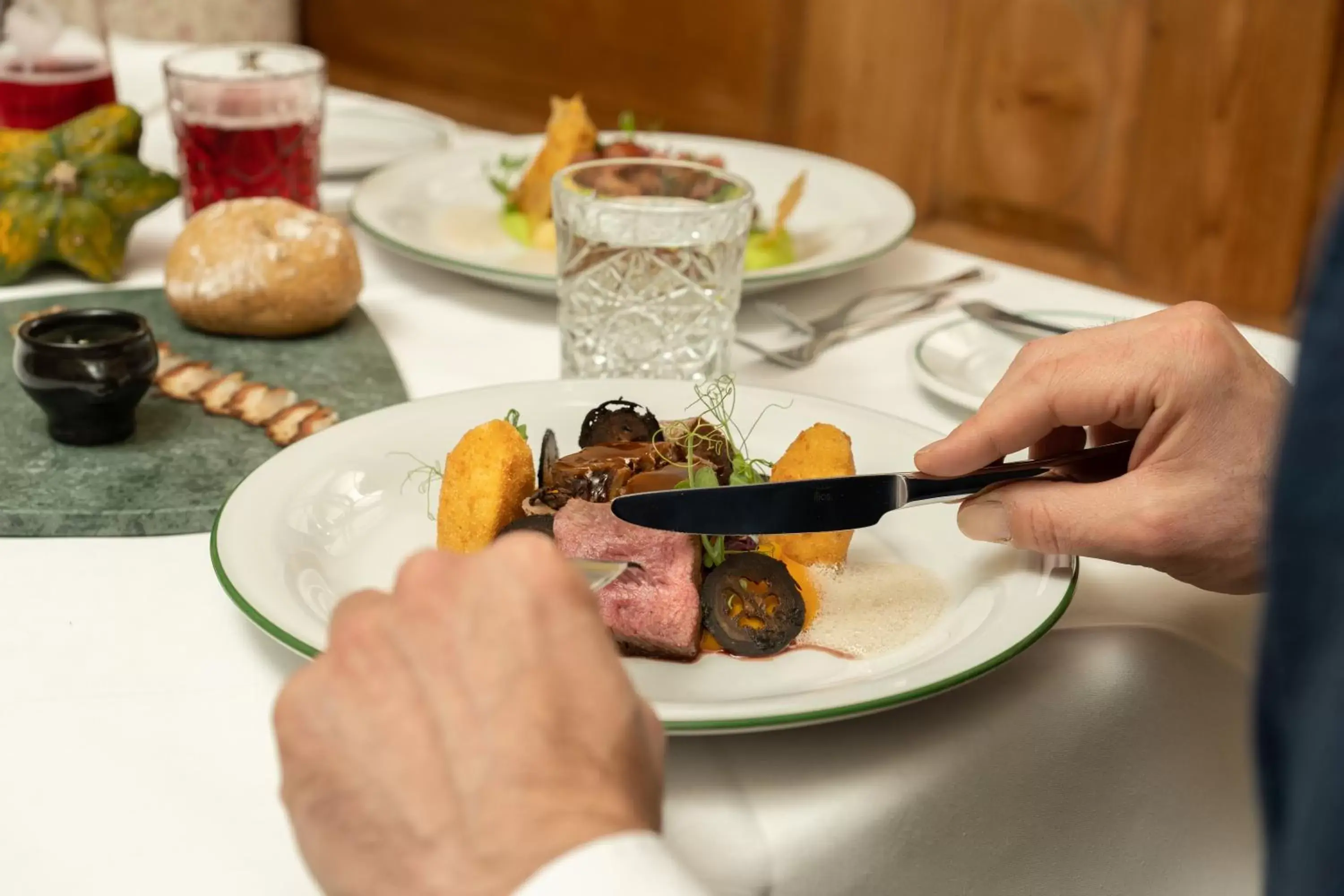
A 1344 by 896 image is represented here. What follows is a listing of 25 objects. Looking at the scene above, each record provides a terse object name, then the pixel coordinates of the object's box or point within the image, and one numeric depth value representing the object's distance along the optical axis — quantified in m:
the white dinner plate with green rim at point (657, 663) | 0.74
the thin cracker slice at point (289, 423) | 1.15
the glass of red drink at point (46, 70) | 1.74
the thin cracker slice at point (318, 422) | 1.16
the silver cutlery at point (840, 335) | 1.35
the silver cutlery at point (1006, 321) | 1.37
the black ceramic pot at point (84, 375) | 1.08
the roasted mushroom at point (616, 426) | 0.96
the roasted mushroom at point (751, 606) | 0.81
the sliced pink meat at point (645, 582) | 0.80
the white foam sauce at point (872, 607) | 0.83
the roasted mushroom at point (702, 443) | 0.92
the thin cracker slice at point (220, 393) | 1.21
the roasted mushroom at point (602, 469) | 0.89
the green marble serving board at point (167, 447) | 1.00
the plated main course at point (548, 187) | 1.63
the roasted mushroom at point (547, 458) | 0.94
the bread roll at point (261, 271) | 1.33
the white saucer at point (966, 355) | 1.29
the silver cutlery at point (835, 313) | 1.41
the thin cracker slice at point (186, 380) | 1.23
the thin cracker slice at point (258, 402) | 1.19
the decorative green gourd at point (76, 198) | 1.47
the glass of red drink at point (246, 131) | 1.61
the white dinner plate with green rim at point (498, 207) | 1.48
